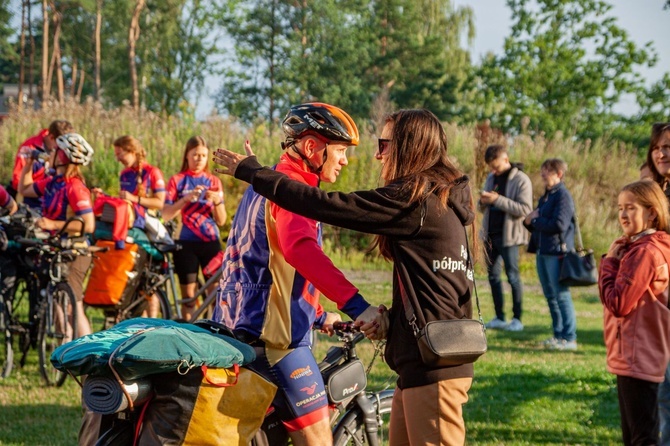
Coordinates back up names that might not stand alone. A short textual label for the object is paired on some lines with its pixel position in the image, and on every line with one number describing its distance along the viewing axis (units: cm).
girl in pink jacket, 512
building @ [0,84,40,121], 5868
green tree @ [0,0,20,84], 5003
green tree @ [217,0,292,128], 5162
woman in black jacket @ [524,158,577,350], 1084
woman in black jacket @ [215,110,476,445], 362
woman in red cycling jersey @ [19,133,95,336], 834
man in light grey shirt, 1173
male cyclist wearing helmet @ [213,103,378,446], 371
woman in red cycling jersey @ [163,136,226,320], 1002
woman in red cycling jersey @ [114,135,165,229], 1048
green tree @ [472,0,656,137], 4184
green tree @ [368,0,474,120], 5022
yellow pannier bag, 335
